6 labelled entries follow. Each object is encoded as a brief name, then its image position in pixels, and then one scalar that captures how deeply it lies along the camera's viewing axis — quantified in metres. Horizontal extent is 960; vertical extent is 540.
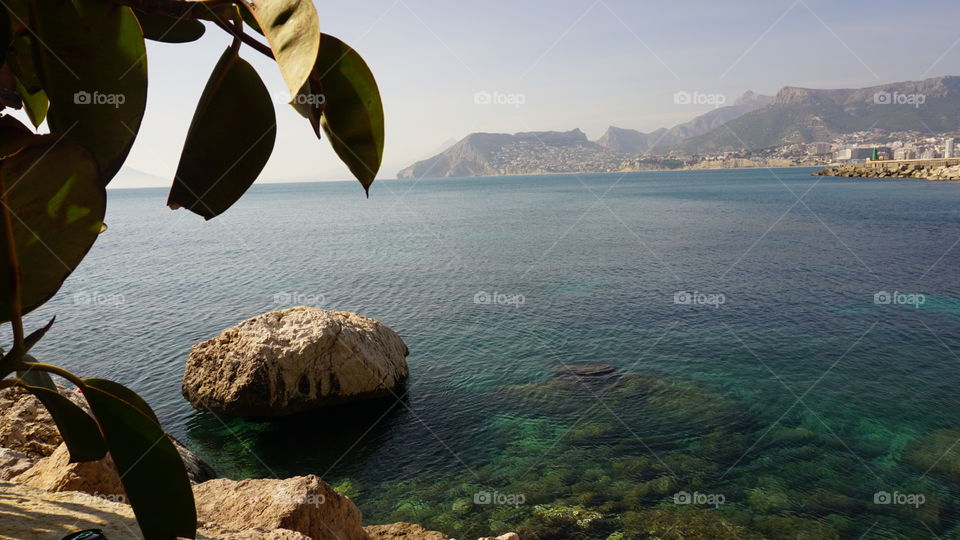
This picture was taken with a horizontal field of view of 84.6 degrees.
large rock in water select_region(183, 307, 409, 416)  13.27
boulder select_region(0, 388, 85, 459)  7.59
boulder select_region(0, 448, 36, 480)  6.38
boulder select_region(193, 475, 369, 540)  5.90
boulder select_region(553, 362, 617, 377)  16.42
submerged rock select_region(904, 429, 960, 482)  11.27
